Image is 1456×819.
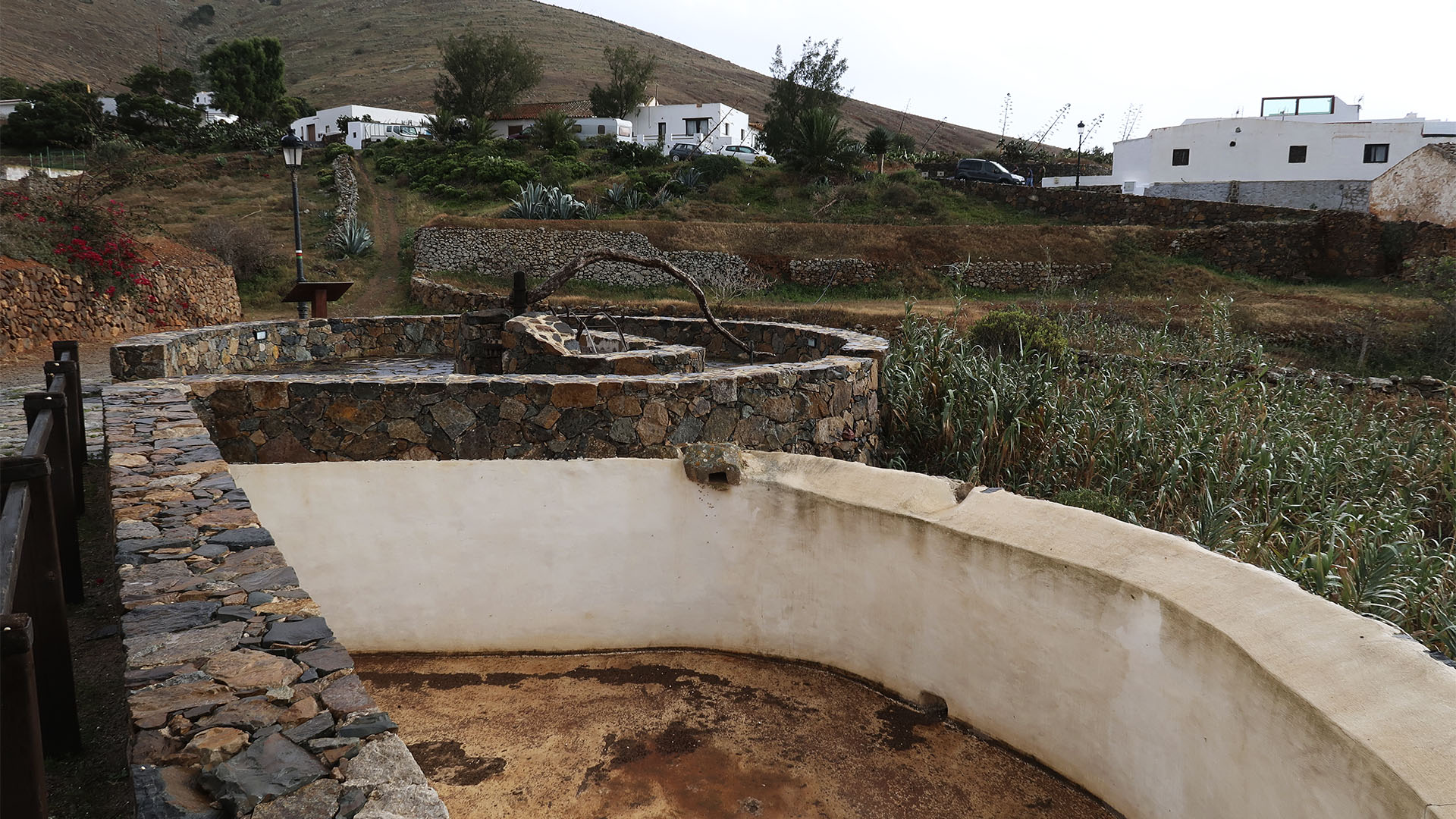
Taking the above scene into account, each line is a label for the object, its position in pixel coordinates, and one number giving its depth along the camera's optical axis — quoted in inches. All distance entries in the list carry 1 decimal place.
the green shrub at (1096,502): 186.9
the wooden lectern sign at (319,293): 428.8
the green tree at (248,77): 1697.8
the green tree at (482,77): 1632.6
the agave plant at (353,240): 869.2
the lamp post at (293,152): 501.4
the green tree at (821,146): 1080.2
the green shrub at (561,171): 1095.5
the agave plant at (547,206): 882.8
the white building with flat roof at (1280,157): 1015.6
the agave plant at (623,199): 970.1
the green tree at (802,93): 1401.3
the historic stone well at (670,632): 77.3
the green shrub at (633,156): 1209.4
